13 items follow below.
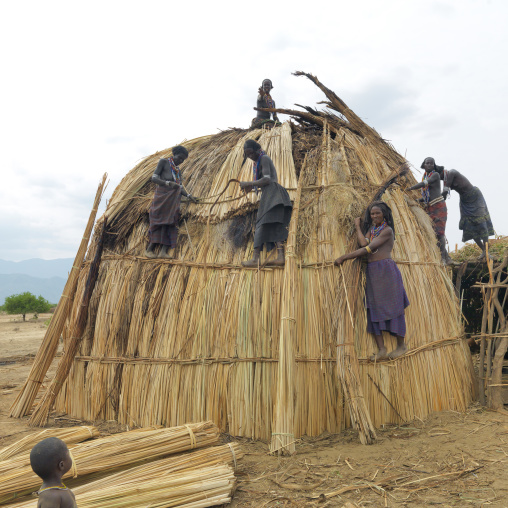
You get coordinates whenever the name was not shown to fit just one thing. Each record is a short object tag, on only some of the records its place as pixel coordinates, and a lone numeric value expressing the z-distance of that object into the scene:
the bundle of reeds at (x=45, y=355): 5.85
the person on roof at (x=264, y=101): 7.79
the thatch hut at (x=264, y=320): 4.92
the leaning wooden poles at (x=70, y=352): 5.59
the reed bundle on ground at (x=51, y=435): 3.89
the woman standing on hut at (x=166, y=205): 5.80
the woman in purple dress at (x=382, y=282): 5.07
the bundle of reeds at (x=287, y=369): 4.39
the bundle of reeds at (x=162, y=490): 3.26
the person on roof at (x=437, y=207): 6.84
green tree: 22.70
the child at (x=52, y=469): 2.28
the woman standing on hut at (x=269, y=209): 5.34
